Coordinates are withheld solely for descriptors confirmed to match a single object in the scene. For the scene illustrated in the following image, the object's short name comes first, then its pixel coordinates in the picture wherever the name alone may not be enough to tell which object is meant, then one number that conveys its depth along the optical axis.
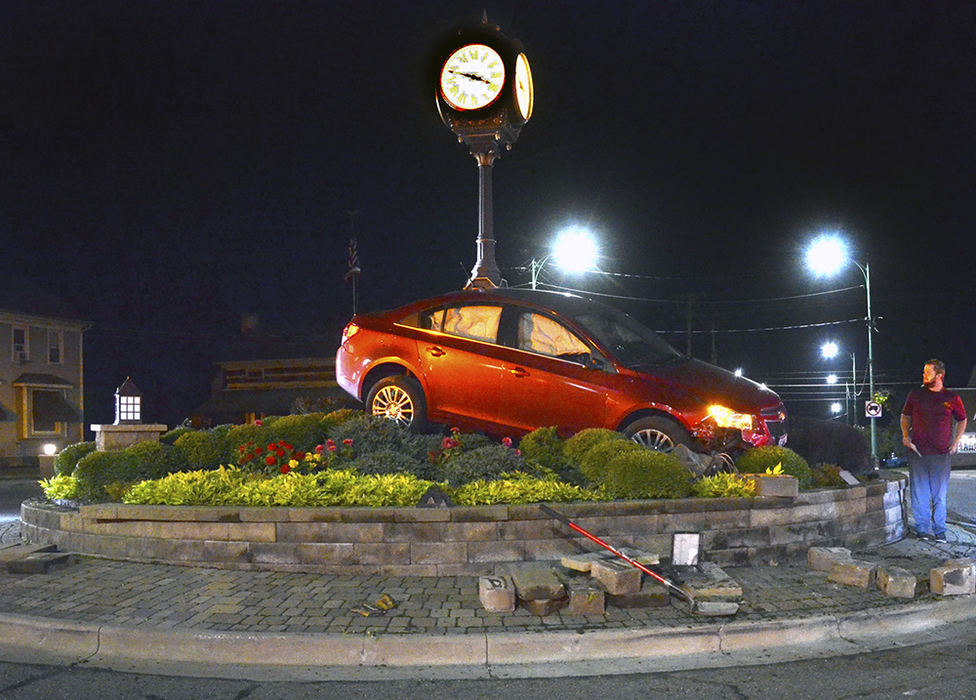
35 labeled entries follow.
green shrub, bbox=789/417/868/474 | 10.62
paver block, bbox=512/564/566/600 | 5.79
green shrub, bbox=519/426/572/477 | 8.70
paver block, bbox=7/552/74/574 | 7.24
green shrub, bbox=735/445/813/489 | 8.59
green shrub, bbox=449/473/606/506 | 7.51
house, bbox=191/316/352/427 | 38.47
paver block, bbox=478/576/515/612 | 5.81
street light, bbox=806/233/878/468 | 23.66
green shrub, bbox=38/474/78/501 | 9.32
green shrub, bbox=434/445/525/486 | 8.34
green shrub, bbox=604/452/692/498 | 7.65
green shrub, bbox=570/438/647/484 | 8.01
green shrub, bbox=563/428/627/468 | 8.44
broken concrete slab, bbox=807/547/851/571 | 7.05
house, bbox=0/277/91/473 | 38.88
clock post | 11.41
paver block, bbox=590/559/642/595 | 5.91
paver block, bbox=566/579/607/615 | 5.78
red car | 8.84
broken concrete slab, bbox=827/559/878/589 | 6.54
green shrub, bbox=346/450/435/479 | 8.66
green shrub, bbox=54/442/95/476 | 10.42
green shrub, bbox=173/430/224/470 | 9.54
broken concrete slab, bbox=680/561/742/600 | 5.81
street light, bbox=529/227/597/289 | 18.52
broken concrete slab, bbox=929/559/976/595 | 6.37
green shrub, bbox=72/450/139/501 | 9.14
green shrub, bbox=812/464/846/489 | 8.98
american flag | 27.31
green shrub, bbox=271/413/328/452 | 9.69
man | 8.70
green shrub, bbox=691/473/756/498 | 7.77
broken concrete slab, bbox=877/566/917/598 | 6.29
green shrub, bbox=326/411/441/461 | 9.27
